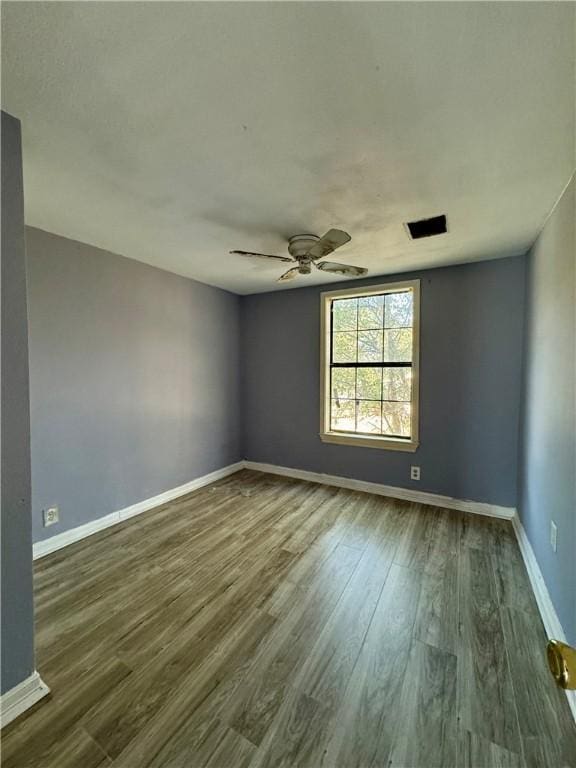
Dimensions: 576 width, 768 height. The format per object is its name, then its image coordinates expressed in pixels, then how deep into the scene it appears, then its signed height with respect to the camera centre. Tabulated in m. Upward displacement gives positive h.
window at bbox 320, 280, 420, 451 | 3.39 +0.08
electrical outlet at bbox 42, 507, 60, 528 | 2.37 -1.10
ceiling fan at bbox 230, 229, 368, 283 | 2.02 +0.83
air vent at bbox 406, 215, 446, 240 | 2.15 +1.05
